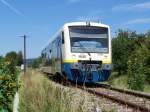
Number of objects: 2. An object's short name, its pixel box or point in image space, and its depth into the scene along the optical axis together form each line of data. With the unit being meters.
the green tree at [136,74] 13.53
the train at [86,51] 13.60
